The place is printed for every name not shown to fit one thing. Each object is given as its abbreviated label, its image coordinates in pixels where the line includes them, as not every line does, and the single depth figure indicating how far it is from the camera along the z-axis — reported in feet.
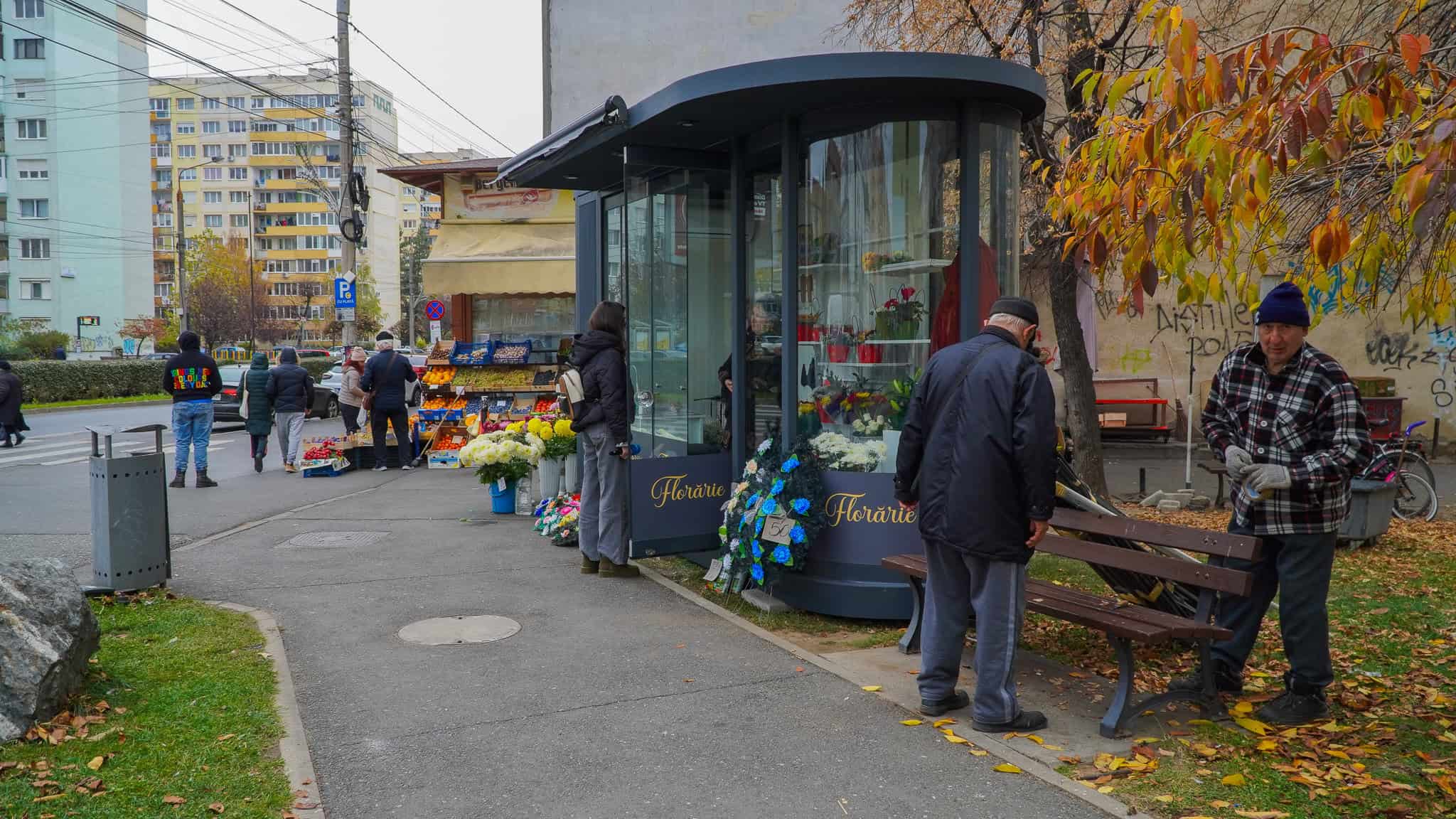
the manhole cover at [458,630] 19.95
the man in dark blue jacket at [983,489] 14.11
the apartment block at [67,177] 198.70
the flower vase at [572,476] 33.40
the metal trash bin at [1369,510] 29.45
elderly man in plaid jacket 14.73
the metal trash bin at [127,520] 22.41
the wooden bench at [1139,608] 14.53
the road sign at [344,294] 66.33
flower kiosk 20.34
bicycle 34.14
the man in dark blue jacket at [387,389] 48.21
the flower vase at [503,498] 35.50
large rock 14.28
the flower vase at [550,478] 35.60
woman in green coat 49.47
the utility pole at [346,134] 69.41
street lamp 150.49
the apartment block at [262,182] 338.13
